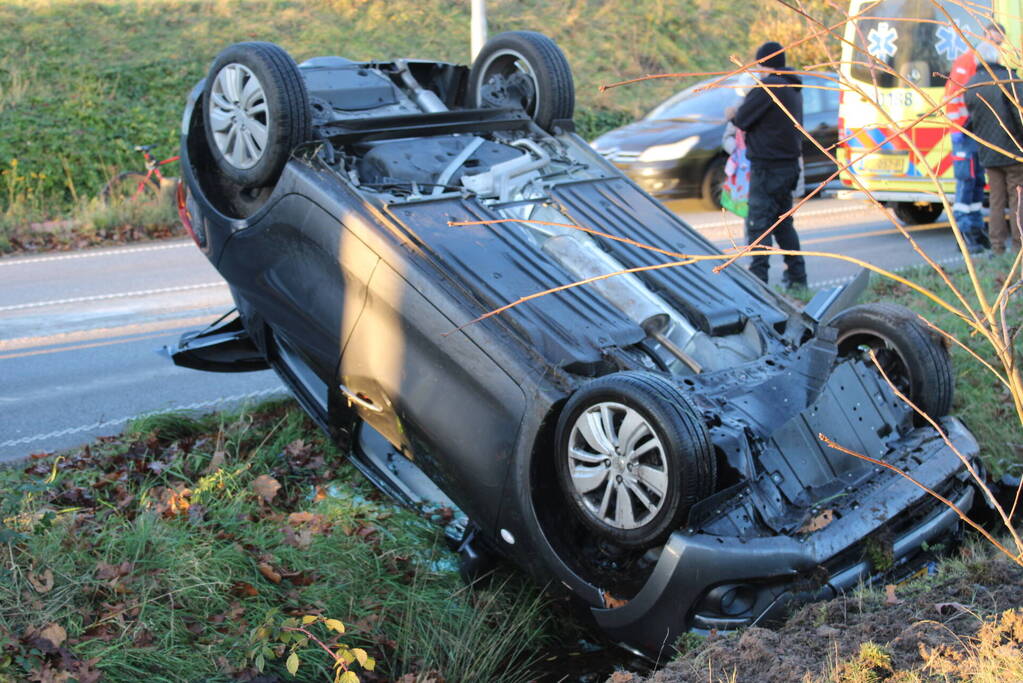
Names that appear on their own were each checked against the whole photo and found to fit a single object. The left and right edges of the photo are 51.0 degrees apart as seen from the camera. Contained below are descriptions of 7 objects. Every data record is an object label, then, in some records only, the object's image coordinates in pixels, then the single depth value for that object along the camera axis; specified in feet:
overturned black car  11.85
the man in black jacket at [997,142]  27.84
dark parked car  43.32
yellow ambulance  33.96
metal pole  54.08
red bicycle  46.50
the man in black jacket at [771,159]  25.39
